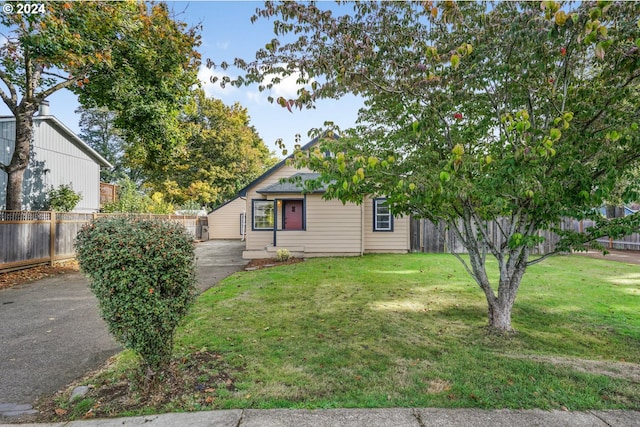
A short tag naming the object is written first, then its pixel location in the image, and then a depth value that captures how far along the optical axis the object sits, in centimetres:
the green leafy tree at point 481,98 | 326
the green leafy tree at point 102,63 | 824
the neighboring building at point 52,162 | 1252
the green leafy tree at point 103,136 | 3881
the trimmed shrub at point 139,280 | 263
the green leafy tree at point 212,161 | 2686
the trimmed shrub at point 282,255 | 1193
